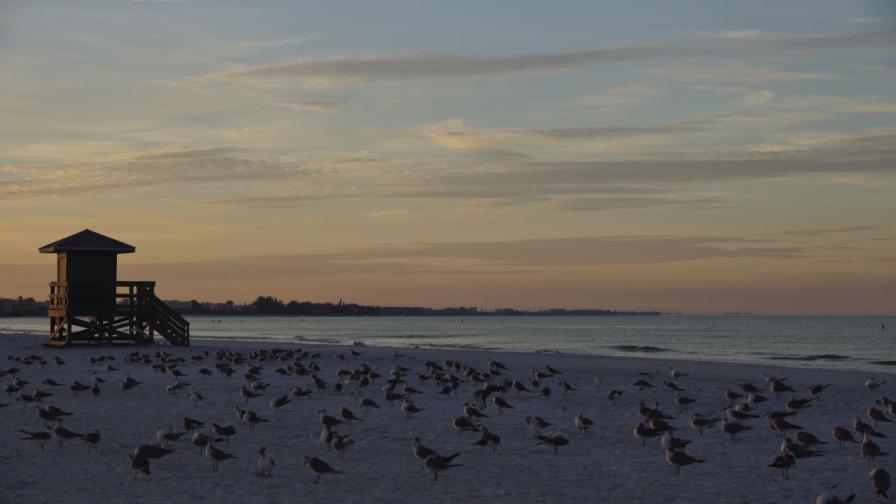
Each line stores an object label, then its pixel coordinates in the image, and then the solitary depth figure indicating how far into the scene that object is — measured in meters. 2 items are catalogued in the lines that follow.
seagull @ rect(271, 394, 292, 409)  21.14
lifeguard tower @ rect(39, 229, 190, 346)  44.19
